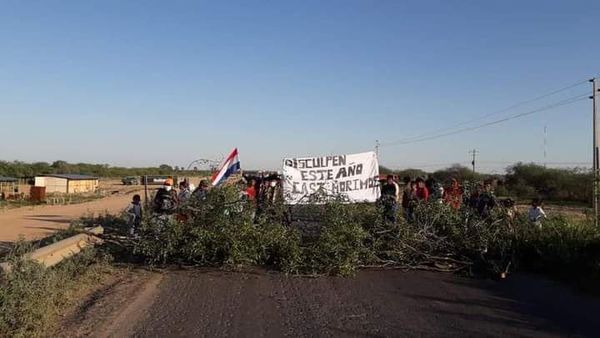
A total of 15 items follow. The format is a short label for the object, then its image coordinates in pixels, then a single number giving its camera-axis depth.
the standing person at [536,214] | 12.29
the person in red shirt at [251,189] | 13.14
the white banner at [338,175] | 14.73
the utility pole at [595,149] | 11.72
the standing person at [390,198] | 11.84
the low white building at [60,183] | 78.44
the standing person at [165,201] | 11.85
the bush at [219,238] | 10.70
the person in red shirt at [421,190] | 14.17
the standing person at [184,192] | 12.31
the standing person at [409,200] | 12.11
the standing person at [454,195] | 12.63
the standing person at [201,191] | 12.00
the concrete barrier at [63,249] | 9.96
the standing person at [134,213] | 12.89
